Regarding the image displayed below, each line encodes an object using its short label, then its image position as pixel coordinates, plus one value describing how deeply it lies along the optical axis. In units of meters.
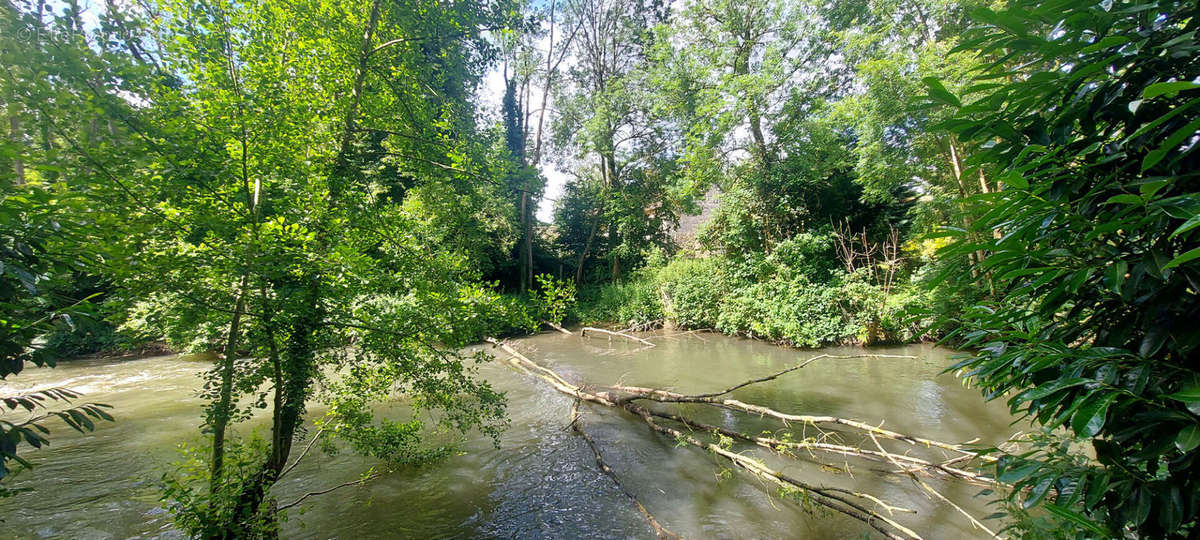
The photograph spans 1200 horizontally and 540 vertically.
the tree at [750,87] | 12.70
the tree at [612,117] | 17.98
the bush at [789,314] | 10.30
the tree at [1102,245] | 0.90
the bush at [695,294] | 13.20
